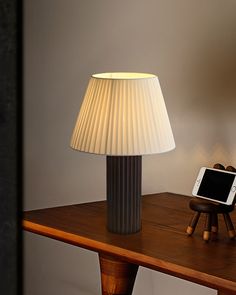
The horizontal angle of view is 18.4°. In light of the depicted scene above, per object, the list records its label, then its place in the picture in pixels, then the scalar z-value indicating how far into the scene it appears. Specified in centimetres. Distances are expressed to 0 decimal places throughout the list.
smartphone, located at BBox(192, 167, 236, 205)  193
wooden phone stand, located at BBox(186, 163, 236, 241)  194
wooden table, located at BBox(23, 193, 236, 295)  172
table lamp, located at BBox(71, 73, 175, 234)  200
